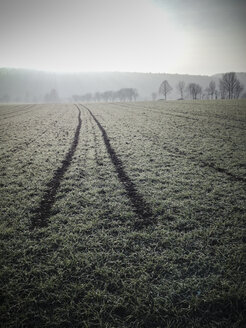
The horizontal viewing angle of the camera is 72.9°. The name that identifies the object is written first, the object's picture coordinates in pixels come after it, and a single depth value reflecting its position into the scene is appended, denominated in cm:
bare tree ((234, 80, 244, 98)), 10390
